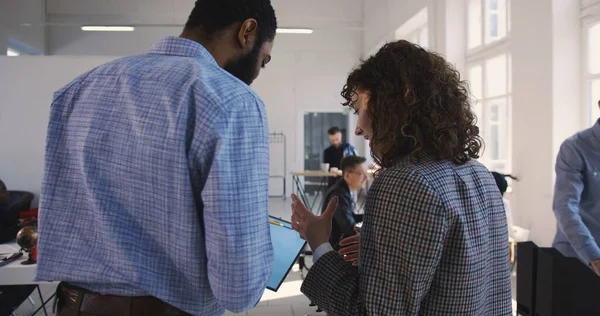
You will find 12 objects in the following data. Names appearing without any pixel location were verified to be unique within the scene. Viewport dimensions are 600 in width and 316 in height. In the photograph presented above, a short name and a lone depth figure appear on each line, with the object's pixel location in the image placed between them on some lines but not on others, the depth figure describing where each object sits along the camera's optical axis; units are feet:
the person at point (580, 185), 7.49
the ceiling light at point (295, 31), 38.09
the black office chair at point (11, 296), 9.67
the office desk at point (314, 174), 28.36
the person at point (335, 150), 28.73
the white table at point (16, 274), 7.94
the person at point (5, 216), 16.01
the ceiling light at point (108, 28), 38.29
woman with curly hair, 3.11
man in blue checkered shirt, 2.88
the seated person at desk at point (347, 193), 11.69
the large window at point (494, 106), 20.27
